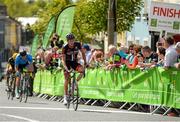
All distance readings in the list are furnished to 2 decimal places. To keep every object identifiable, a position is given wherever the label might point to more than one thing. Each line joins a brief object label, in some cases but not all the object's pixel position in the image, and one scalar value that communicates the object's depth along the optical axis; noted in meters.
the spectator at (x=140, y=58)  21.20
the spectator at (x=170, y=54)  18.33
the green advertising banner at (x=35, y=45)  37.72
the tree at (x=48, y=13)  59.07
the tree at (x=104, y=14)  37.28
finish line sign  21.75
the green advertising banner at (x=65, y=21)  29.66
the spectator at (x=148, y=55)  21.11
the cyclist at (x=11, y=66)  27.58
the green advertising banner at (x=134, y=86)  18.45
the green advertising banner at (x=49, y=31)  32.69
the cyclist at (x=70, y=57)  19.77
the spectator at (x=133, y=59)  20.74
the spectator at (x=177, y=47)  18.90
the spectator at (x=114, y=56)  21.90
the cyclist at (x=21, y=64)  24.31
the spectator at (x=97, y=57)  24.45
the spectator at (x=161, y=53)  19.67
